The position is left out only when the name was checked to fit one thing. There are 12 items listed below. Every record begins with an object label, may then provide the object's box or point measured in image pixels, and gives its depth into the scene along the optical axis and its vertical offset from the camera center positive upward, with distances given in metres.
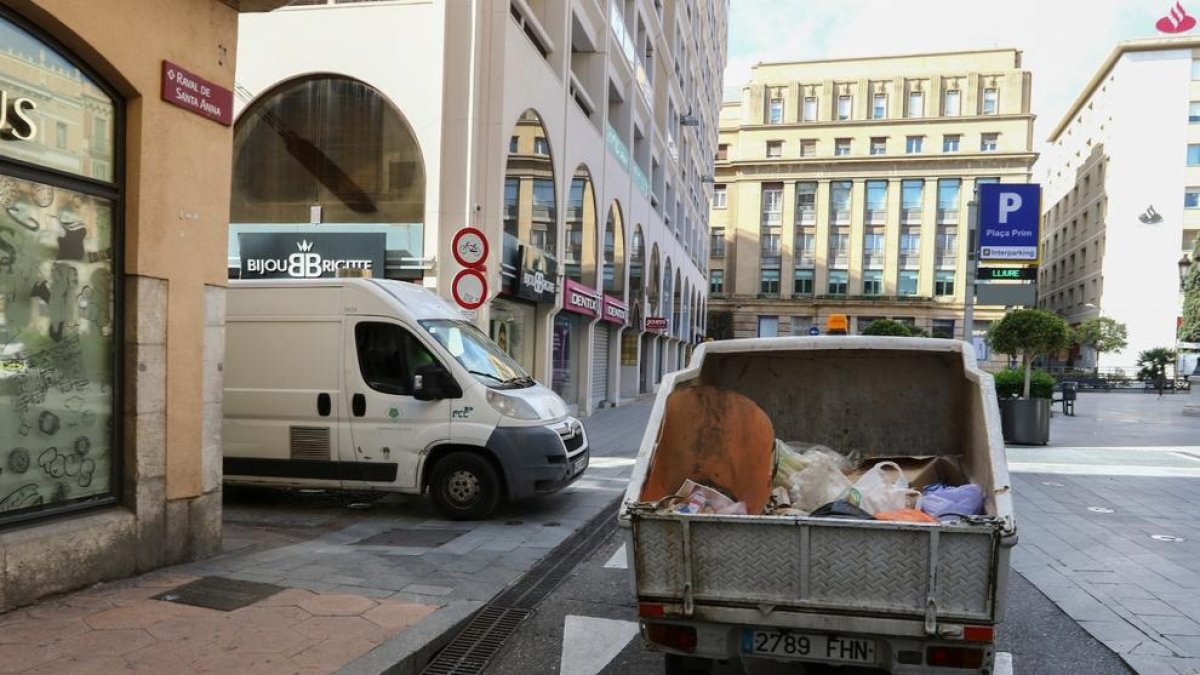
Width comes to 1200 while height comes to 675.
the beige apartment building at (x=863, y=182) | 64.12 +13.21
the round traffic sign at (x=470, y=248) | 8.88 +0.88
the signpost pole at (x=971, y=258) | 14.81 +1.55
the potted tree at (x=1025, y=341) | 14.47 -0.09
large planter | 14.29 -1.58
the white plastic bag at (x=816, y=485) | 4.11 -0.84
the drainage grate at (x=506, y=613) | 4.14 -1.86
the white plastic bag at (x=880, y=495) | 3.97 -0.86
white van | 7.35 -0.83
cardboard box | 4.90 -0.90
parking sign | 15.25 +2.29
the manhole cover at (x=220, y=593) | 4.59 -1.73
